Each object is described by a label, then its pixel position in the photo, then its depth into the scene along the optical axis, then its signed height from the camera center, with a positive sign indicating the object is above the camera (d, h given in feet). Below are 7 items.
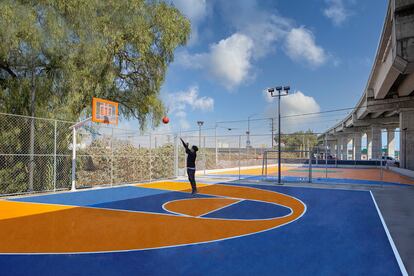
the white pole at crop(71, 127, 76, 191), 42.75 -1.53
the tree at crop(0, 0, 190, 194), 40.27 +12.68
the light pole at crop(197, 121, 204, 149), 97.05 +7.00
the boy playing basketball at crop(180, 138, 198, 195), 38.64 -2.22
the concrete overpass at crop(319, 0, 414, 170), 35.12 +12.31
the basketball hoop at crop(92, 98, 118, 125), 42.50 +4.76
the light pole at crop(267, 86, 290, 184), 48.08 +8.62
